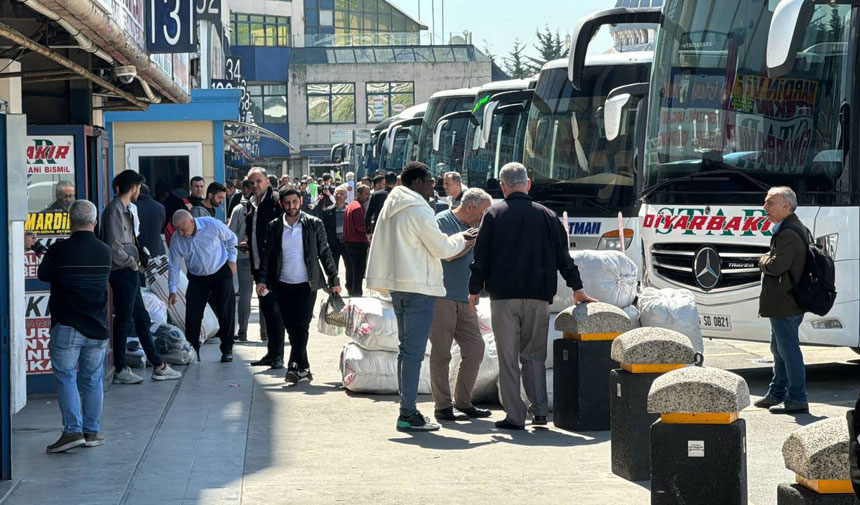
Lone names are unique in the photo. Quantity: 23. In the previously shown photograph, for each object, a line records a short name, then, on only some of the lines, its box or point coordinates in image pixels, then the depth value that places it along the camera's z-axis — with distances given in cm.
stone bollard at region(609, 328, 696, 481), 830
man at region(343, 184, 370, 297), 2023
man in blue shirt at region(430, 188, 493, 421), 1073
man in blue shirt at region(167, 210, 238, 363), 1419
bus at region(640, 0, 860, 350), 1147
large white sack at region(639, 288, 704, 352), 1108
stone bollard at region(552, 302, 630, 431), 992
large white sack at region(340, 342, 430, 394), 1202
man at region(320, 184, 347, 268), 2241
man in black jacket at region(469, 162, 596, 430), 1008
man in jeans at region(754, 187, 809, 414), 1060
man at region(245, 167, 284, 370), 1390
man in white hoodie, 1017
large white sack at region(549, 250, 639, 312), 1127
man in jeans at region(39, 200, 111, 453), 924
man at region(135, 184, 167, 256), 1465
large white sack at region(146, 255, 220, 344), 1452
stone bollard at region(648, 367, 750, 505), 695
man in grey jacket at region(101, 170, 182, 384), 1234
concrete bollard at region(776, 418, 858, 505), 501
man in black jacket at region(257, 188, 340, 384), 1279
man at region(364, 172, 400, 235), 1953
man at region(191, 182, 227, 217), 1570
